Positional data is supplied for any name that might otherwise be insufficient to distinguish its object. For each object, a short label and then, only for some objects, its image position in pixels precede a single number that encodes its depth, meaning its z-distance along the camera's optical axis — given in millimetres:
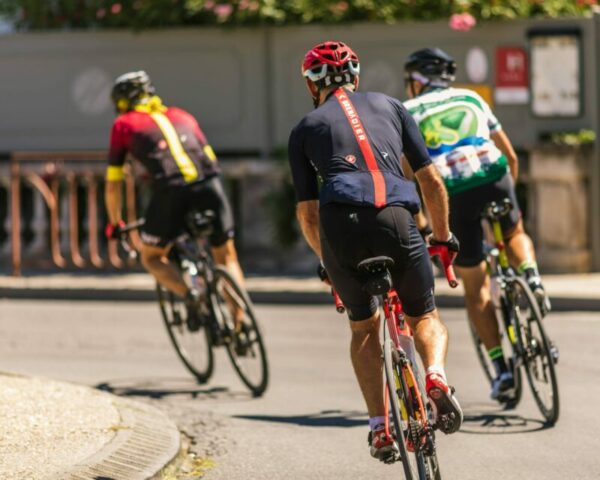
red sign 26948
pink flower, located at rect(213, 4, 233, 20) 28077
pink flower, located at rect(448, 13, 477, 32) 27114
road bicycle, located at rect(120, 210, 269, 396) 16004
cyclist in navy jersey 10632
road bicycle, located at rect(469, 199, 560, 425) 13720
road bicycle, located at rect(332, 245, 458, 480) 10194
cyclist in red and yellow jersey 16562
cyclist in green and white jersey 14357
